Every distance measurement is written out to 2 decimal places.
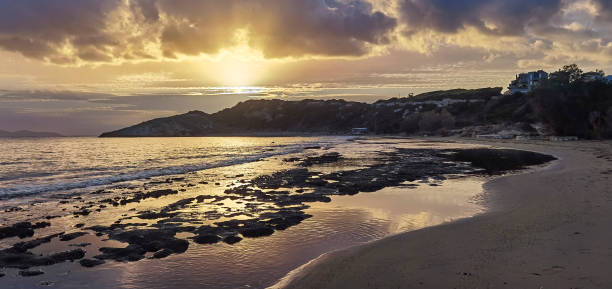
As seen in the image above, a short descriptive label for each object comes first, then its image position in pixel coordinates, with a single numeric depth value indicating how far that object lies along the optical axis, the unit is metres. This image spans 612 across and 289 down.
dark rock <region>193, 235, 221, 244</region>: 11.69
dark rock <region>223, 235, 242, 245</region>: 11.60
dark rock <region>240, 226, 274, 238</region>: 12.32
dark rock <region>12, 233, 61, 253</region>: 11.12
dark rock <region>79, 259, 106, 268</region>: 9.71
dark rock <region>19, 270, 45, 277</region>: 9.07
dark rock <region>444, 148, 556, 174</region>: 31.35
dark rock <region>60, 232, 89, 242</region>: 12.28
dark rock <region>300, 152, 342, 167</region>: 40.28
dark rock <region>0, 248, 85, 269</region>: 9.82
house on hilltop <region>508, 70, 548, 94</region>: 151.38
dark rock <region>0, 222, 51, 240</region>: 12.83
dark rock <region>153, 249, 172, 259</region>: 10.36
